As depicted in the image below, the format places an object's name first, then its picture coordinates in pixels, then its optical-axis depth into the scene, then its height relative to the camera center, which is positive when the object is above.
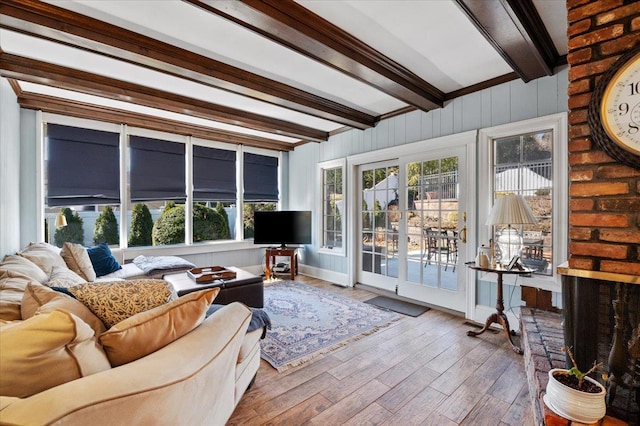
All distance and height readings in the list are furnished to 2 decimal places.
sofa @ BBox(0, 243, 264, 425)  0.86 -0.52
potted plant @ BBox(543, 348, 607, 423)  1.23 -0.79
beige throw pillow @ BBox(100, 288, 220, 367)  1.16 -0.49
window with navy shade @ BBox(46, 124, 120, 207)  3.88 +0.64
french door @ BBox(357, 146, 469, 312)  3.55 -0.19
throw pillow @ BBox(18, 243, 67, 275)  2.42 -0.38
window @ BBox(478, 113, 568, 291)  2.74 +0.32
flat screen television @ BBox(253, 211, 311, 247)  5.39 -0.27
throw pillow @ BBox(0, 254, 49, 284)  1.80 -0.37
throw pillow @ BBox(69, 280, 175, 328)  1.34 -0.40
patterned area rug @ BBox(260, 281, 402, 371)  2.62 -1.22
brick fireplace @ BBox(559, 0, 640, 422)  1.37 -0.06
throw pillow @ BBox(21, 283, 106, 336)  1.21 -0.38
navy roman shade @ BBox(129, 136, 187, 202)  4.51 +0.68
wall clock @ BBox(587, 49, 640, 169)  1.36 +0.48
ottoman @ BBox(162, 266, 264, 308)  3.08 -0.80
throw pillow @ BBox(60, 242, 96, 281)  2.97 -0.49
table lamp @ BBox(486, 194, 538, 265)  2.53 +0.00
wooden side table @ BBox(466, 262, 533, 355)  2.65 -0.99
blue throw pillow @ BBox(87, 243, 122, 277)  3.45 -0.57
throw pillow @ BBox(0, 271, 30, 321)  1.21 -0.38
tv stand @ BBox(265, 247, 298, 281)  5.27 -0.78
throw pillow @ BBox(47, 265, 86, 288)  1.93 -0.46
